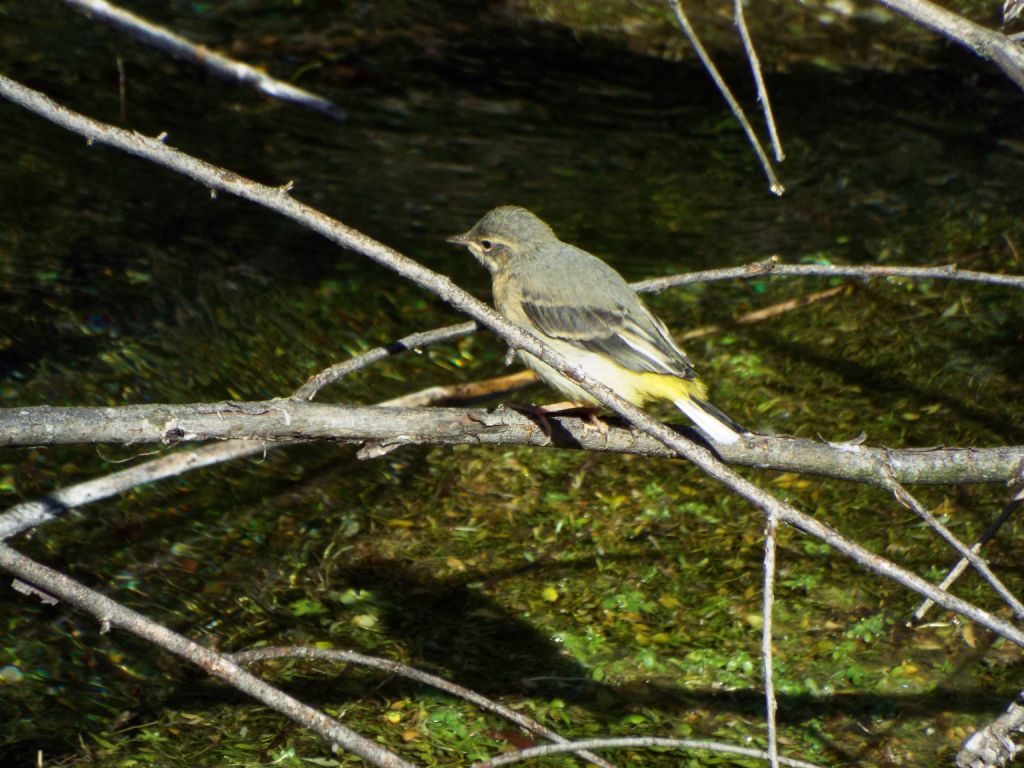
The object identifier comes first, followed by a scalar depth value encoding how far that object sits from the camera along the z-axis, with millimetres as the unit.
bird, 9516
